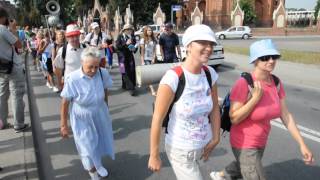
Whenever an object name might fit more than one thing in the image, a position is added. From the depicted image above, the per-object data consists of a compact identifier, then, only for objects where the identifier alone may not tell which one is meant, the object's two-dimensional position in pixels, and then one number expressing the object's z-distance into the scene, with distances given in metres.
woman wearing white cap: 1.90
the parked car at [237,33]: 28.40
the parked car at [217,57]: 10.42
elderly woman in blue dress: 2.94
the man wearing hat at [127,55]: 7.00
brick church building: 43.10
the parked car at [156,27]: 29.04
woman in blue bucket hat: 2.17
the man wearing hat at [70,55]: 3.88
